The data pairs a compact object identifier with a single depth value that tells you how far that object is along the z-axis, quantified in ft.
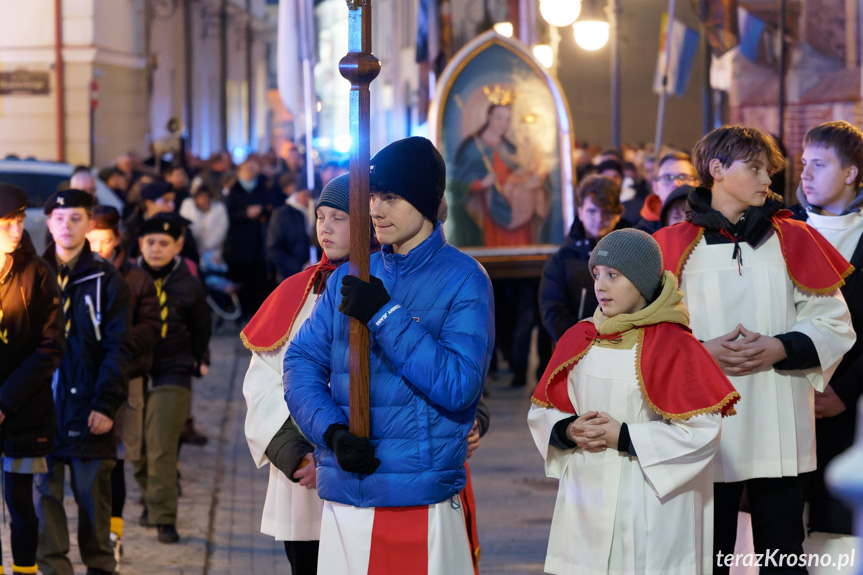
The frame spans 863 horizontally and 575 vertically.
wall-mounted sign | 86.43
